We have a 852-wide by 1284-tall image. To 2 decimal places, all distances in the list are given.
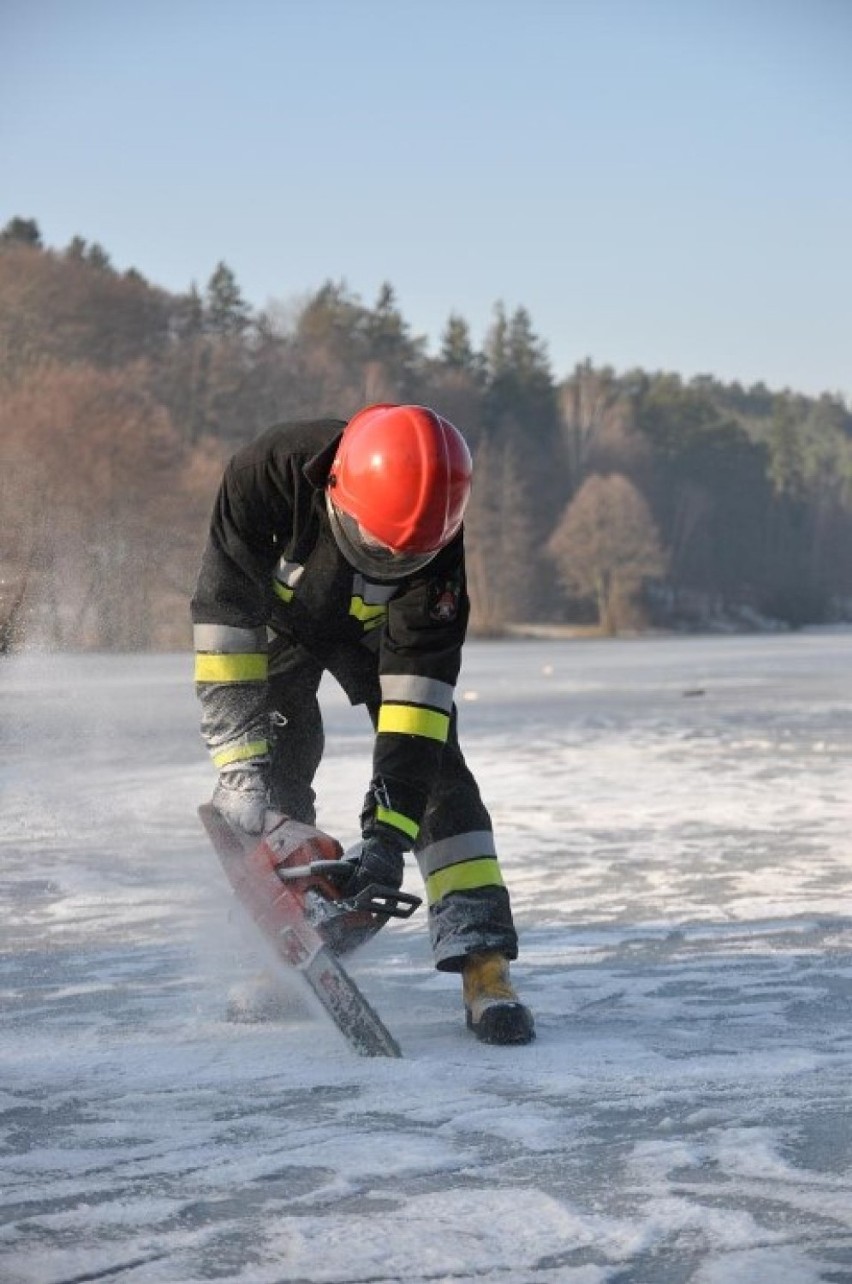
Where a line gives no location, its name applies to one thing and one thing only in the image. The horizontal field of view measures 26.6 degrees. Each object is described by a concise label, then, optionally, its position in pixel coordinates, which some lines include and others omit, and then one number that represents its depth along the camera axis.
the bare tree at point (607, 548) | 83.94
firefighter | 3.80
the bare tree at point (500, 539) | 78.12
